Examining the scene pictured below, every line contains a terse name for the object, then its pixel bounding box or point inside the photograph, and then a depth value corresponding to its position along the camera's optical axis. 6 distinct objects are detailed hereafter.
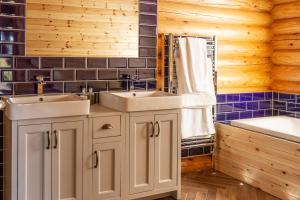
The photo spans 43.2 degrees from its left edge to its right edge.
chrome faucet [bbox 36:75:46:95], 3.46
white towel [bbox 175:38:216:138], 4.15
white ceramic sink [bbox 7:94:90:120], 2.86
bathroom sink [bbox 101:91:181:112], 3.32
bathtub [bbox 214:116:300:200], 3.58
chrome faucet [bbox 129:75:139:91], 3.95
